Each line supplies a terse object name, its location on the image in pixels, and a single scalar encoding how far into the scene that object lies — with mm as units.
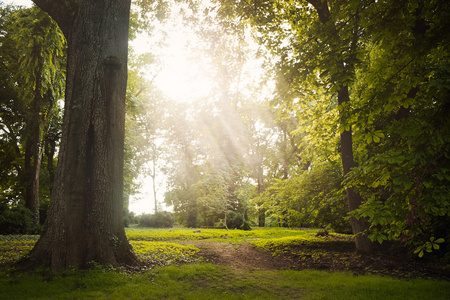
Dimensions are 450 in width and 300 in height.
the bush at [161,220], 26116
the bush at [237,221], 21781
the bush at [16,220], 15141
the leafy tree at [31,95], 13711
